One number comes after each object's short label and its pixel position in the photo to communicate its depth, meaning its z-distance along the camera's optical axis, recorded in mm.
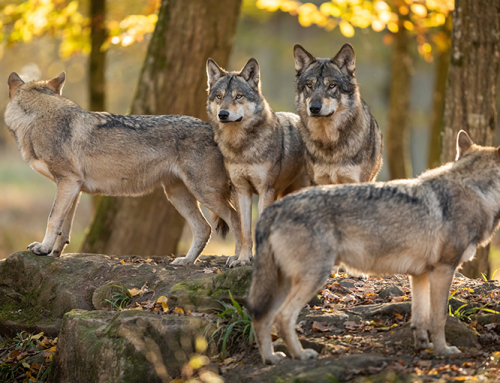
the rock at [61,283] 11406
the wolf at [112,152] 12883
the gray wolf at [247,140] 12367
